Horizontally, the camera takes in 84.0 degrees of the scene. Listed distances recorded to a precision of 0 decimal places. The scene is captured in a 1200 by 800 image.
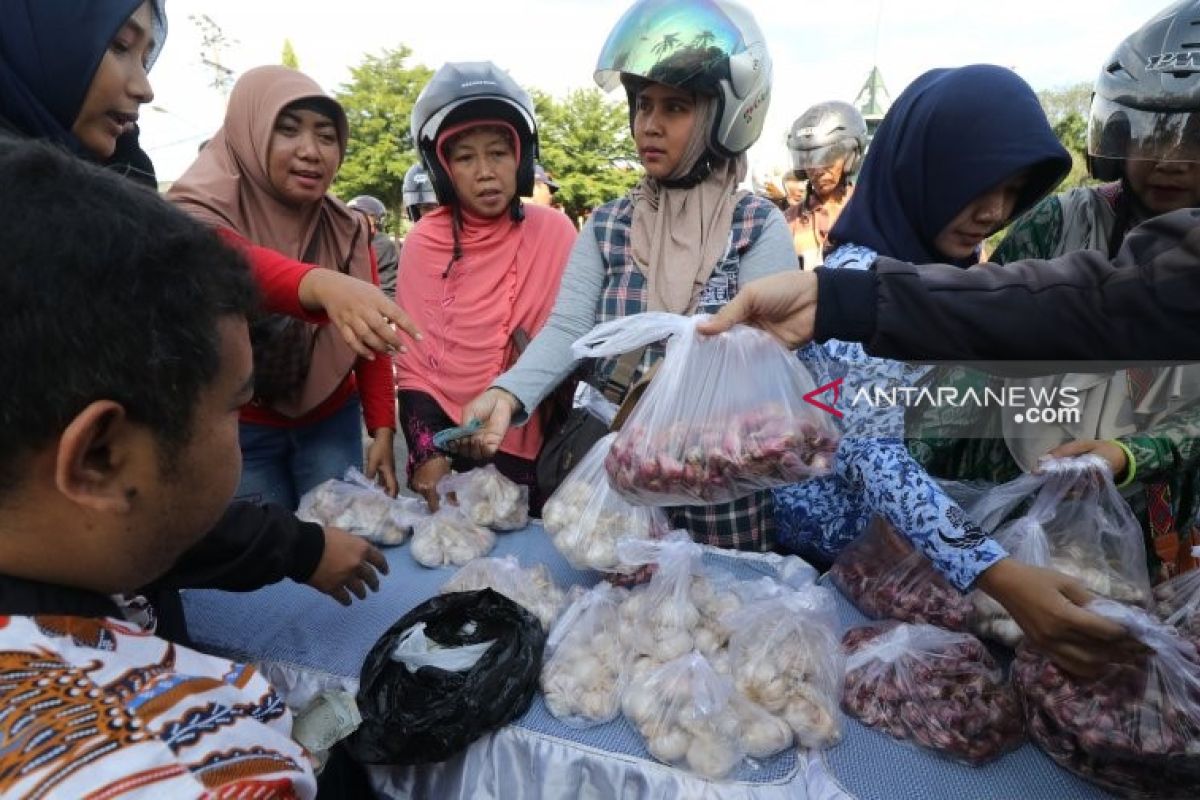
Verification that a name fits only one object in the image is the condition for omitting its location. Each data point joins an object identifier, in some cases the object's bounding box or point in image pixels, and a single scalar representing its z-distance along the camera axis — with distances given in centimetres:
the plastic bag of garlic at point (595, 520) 146
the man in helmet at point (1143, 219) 142
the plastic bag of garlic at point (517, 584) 140
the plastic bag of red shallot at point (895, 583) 130
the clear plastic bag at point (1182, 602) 114
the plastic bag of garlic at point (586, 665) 115
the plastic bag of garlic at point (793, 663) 107
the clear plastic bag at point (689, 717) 103
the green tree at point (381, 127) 2206
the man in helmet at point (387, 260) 452
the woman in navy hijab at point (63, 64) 136
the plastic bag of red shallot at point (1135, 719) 93
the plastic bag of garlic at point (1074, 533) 124
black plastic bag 109
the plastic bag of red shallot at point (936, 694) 104
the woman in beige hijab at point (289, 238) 198
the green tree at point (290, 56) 2789
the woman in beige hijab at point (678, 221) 164
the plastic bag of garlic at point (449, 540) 167
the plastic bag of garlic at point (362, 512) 176
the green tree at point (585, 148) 2048
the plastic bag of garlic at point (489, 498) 181
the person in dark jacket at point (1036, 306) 103
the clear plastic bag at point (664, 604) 122
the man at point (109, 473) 53
